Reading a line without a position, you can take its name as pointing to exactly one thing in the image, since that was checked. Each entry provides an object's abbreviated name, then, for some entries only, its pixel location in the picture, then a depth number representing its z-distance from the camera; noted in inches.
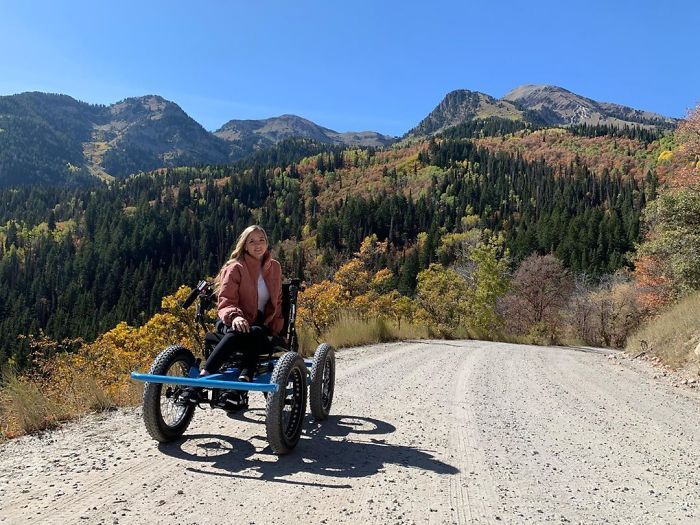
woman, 148.9
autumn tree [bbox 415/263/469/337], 1223.8
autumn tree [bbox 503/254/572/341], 1432.1
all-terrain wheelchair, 134.0
